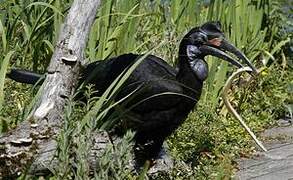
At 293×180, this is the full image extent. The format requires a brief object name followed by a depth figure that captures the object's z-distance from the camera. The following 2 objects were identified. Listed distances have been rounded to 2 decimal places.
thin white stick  9.73
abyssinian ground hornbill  8.80
